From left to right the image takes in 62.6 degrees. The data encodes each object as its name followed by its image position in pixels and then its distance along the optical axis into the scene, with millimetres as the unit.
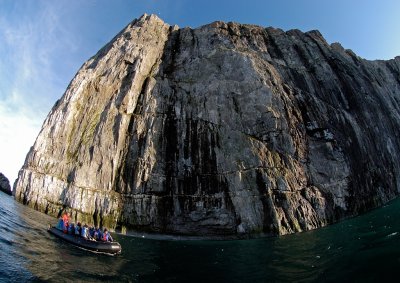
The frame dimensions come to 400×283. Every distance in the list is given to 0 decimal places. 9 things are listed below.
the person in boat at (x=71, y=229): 36575
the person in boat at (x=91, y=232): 37250
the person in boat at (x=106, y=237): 35656
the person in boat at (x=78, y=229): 36209
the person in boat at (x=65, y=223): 37084
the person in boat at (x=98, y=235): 35859
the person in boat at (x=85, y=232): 35750
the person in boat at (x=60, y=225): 37700
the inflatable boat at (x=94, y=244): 32938
